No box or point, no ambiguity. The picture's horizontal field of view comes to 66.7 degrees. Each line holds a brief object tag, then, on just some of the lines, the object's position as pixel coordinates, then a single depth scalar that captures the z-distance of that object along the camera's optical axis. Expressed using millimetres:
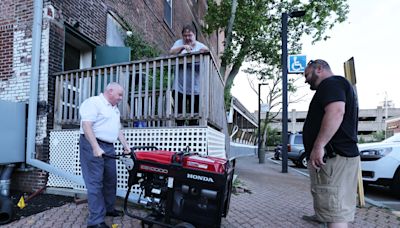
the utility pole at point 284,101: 10015
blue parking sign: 10383
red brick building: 5543
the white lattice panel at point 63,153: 5359
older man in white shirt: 3480
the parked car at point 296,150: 14255
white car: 5844
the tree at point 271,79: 17905
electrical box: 5051
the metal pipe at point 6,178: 5008
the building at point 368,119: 62969
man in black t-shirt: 2691
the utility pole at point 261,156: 15899
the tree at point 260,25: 12867
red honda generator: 2947
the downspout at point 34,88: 5379
